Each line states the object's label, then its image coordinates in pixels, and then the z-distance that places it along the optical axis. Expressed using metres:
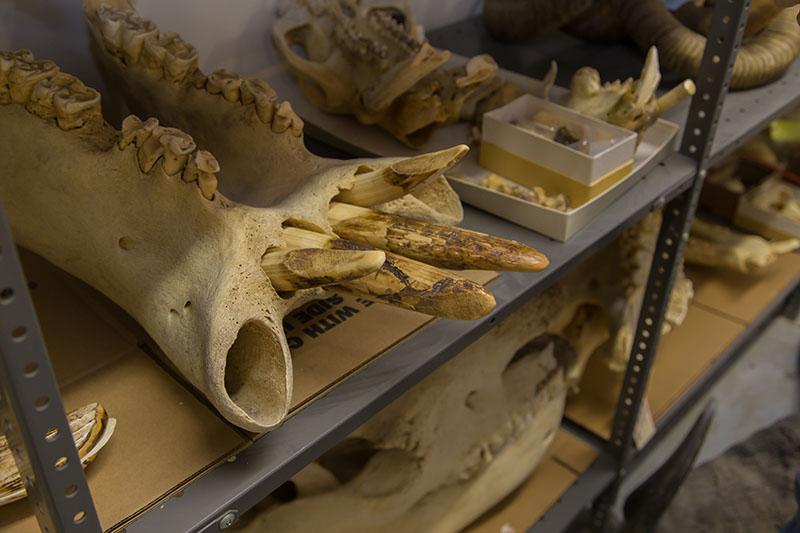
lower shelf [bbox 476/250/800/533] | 1.61
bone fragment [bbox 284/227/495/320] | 0.76
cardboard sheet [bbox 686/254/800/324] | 2.15
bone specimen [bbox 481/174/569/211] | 1.13
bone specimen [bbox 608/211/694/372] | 1.60
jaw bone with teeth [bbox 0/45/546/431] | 0.76
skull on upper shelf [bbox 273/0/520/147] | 1.18
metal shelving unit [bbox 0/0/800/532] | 0.75
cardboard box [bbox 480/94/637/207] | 1.12
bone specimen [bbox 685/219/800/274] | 2.10
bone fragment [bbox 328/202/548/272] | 0.82
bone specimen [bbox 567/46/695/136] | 1.18
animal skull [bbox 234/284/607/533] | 1.17
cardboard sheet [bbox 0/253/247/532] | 0.74
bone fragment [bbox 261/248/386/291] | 0.70
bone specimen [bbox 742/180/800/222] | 2.26
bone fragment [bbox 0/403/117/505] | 0.72
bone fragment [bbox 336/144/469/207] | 0.84
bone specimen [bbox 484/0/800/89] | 1.55
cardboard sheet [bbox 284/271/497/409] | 0.88
